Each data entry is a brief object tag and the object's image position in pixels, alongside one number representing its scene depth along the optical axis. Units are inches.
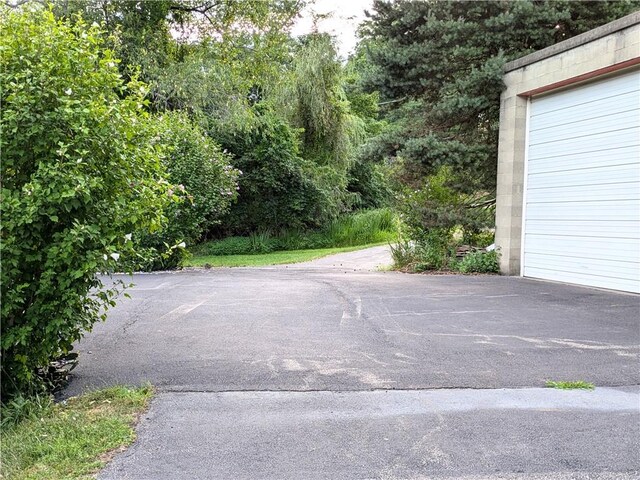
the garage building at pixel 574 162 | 365.7
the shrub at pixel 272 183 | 856.9
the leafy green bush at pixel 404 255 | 538.8
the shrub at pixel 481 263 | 480.1
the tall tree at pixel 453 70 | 482.3
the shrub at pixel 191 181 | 499.8
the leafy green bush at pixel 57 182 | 144.9
